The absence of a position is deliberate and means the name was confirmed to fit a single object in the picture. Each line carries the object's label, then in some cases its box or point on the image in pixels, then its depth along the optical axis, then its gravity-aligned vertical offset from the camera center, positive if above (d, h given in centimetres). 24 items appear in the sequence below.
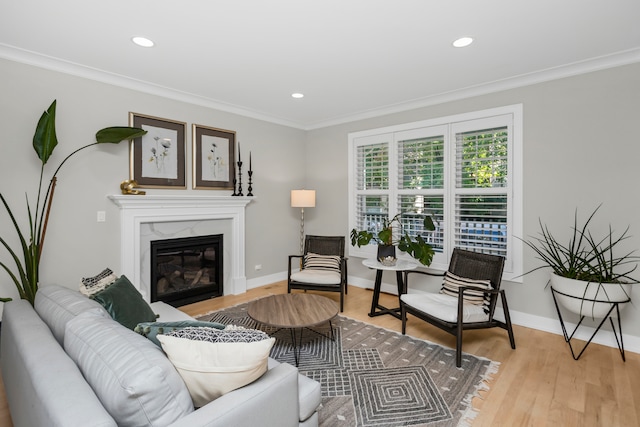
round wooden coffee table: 255 -89
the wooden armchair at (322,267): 387 -78
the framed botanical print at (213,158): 414 +66
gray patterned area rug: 201 -127
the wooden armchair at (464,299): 271 -86
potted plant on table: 351 -42
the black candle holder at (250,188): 467 +27
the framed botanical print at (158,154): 361 +62
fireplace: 353 -21
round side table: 360 -83
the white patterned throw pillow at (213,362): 123 -59
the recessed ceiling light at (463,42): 260 +135
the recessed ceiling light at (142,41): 259 +135
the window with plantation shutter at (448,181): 352 +34
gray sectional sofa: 107 -63
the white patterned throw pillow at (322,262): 425 -73
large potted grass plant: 263 -53
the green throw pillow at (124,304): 201 -63
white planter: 259 -72
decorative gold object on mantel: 347 +23
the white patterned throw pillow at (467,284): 292 -78
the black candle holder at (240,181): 460 +37
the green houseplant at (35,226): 274 -17
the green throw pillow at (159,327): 142 -55
